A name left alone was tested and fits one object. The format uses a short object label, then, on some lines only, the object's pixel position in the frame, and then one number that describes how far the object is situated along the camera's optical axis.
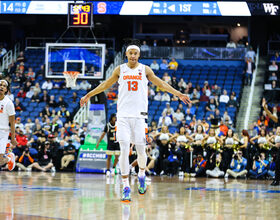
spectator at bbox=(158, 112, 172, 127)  21.48
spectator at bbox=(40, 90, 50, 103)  24.89
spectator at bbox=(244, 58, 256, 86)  25.80
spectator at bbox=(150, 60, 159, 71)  26.70
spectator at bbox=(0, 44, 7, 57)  29.63
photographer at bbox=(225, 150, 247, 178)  17.58
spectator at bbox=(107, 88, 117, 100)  24.94
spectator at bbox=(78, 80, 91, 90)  25.69
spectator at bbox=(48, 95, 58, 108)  24.31
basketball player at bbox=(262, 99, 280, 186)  13.63
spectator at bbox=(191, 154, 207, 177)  17.97
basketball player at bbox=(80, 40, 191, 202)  8.53
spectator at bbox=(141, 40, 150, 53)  28.37
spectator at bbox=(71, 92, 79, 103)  24.86
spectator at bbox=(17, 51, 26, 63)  28.55
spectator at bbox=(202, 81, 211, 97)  24.12
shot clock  20.36
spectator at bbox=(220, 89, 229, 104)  23.73
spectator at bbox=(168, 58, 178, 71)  26.77
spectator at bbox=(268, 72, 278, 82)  24.95
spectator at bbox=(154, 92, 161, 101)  24.27
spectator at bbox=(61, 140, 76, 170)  19.53
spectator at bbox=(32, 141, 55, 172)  19.47
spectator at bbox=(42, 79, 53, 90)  25.86
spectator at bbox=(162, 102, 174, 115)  22.40
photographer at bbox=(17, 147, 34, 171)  19.28
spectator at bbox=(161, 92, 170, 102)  24.22
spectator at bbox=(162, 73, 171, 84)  24.58
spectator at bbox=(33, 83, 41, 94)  25.39
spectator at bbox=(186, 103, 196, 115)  23.03
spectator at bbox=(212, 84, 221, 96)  24.27
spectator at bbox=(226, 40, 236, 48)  28.20
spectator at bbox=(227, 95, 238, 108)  23.41
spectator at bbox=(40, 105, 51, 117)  23.41
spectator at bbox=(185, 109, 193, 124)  22.38
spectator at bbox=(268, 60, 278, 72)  25.64
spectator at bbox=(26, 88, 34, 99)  25.56
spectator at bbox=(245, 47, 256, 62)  26.36
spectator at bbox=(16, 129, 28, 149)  19.81
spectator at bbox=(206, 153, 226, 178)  17.86
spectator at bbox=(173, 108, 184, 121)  22.17
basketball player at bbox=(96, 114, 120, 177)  16.75
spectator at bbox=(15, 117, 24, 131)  20.99
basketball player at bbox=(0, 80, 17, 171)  10.47
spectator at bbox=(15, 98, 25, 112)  24.31
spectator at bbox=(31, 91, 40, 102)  25.05
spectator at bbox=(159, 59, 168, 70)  26.86
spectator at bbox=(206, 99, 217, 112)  22.86
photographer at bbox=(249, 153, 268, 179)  17.31
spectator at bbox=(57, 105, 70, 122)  23.12
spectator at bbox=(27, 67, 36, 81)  26.95
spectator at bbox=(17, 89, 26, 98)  25.69
